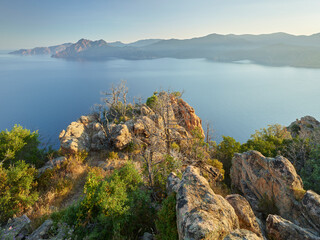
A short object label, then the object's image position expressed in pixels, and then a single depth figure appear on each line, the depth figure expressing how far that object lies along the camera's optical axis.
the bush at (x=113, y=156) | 17.39
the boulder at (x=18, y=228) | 6.00
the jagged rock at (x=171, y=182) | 7.61
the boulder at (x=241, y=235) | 4.29
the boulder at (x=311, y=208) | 7.45
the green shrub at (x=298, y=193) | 9.17
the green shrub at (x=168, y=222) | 5.29
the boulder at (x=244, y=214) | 6.29
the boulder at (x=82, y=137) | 17.91
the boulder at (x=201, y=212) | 4.26
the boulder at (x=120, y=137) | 19.20
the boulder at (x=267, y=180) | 9.57
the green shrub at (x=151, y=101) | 33.25
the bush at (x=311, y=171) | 13.75
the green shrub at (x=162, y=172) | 9.11
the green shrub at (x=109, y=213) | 6.11
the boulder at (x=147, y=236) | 6.33
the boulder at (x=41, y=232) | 6.46
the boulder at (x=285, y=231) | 5.82
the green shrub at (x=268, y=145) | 20.92
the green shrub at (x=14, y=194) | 9.26
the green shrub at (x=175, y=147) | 21.58
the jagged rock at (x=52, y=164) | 14.13
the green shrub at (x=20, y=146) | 14.10
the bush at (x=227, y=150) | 22.97
